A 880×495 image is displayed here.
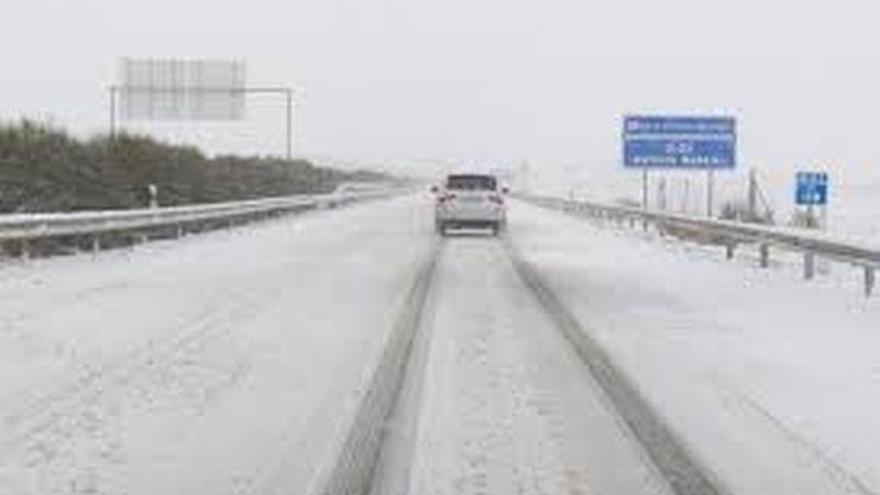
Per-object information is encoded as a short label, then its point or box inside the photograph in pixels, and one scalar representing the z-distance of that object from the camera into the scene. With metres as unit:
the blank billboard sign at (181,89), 76.50
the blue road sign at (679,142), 58.53
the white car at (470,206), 50.81
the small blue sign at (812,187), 35.00
